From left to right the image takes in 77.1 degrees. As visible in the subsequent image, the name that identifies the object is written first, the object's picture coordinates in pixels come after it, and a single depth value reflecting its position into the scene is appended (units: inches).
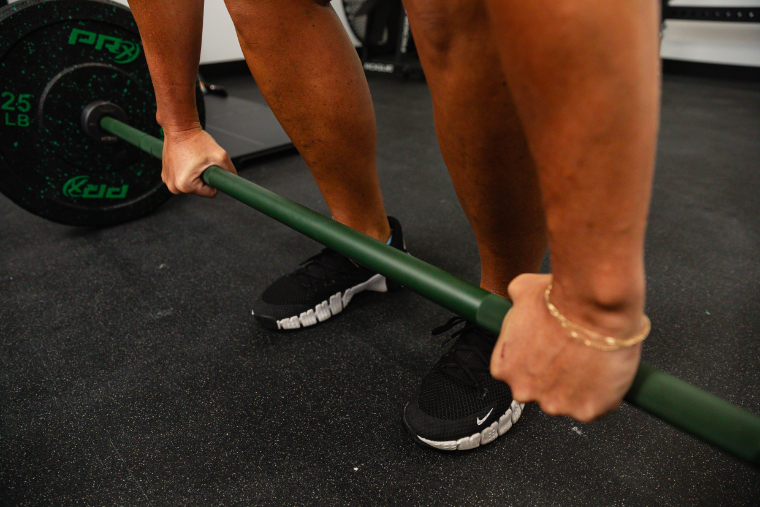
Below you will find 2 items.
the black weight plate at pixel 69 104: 43.8
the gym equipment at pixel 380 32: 126.2
